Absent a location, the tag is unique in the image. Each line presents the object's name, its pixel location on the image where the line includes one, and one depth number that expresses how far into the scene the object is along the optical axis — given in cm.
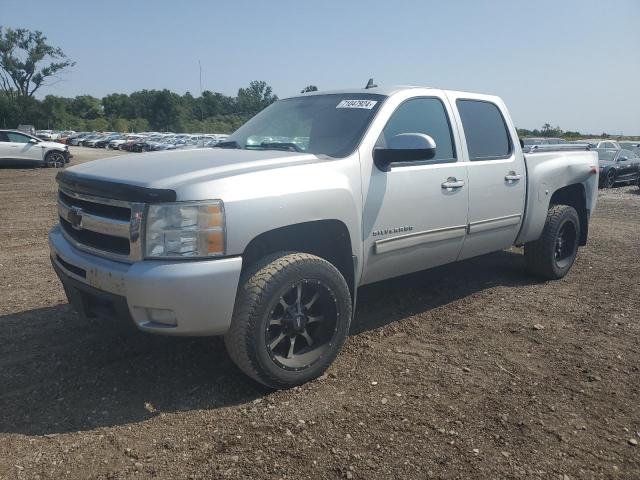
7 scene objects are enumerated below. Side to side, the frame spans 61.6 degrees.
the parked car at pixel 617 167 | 1767
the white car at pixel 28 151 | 1991
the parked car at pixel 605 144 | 1969
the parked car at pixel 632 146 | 2205
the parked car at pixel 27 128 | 4962
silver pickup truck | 276
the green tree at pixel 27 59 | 6712
